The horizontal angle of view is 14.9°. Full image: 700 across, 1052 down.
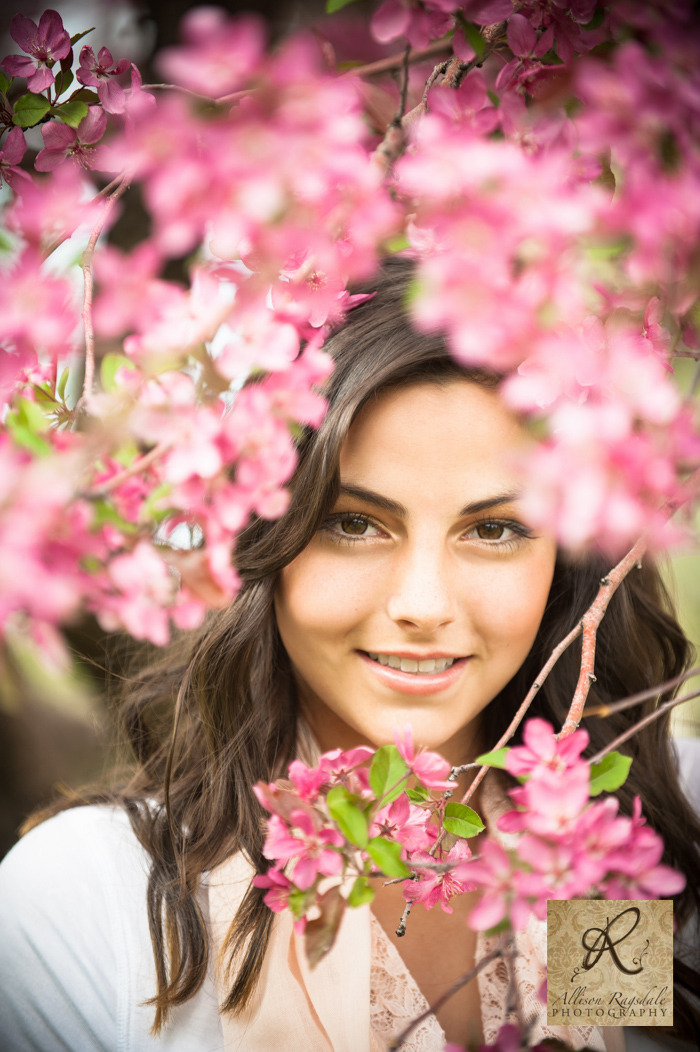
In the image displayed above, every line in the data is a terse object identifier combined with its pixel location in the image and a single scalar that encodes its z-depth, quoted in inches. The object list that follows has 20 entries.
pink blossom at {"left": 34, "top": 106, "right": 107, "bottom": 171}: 45.2
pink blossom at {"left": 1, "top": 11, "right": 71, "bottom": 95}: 44.7
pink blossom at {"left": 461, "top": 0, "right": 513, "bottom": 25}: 43.0
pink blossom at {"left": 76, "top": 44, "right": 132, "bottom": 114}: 45.1
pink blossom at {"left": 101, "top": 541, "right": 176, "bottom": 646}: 41.5
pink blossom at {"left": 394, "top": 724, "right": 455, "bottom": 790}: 44.3
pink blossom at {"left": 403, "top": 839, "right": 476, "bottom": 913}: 45.0
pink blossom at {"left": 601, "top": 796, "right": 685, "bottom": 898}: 42.6
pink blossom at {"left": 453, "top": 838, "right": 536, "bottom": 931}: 41.9
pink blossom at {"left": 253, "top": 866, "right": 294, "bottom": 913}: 44.1
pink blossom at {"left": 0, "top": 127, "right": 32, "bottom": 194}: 45.1
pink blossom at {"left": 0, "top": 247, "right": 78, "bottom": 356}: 38.5
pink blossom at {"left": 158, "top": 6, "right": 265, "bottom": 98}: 33.0
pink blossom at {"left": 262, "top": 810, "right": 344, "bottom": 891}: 43.4
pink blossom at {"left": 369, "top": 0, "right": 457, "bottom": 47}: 42.2
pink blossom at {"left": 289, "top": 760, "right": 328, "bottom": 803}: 44.5
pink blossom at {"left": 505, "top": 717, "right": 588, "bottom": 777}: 43.0
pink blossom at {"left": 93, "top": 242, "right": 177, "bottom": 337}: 38.8
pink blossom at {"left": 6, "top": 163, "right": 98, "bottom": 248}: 40.0
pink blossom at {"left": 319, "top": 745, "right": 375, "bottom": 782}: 44.8
